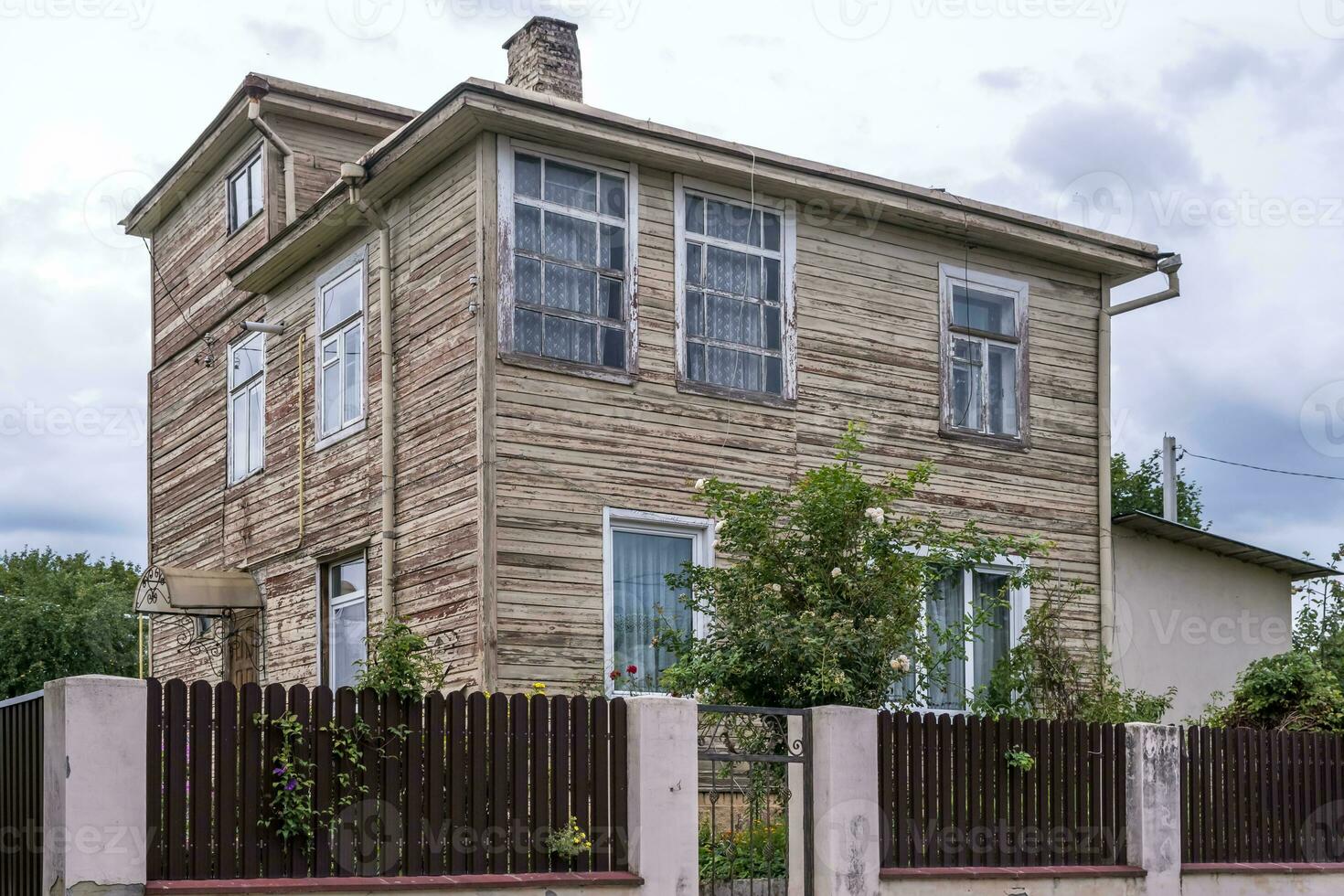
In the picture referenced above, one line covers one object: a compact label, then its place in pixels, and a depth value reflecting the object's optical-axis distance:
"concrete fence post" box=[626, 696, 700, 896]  9.77
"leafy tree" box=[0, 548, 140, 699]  35.22
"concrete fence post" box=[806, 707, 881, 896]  10.47
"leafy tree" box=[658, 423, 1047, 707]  11.65
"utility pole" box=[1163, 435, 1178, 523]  33.25
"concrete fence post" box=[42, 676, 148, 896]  7.75
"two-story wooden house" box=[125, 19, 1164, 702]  14.14
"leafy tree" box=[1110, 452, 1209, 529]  48.12
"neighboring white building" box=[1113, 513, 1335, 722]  19.22
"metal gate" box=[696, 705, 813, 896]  10.52
